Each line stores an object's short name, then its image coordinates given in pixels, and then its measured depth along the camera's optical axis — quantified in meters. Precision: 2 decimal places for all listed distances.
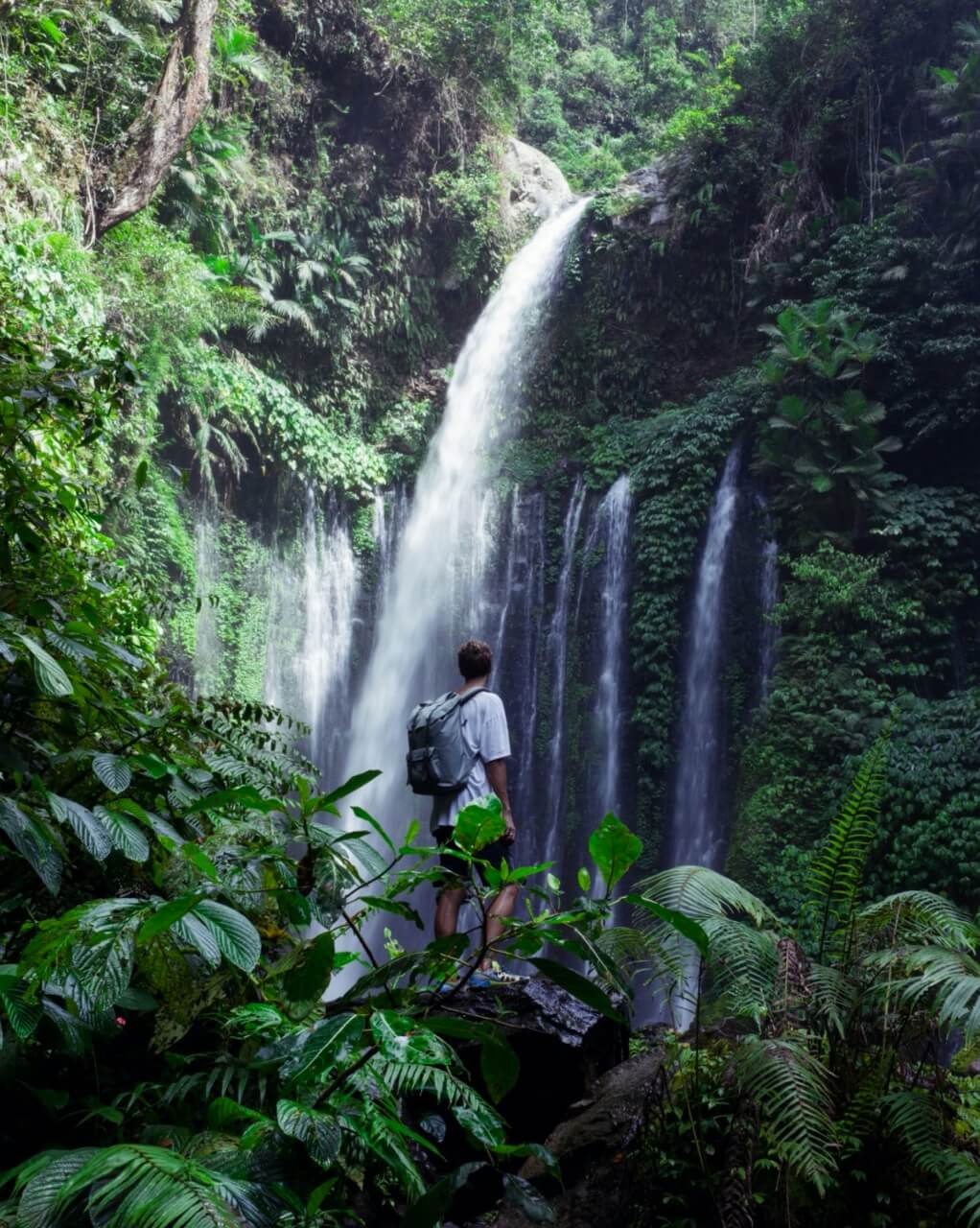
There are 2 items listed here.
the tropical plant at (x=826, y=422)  11.98
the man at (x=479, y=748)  4.21
